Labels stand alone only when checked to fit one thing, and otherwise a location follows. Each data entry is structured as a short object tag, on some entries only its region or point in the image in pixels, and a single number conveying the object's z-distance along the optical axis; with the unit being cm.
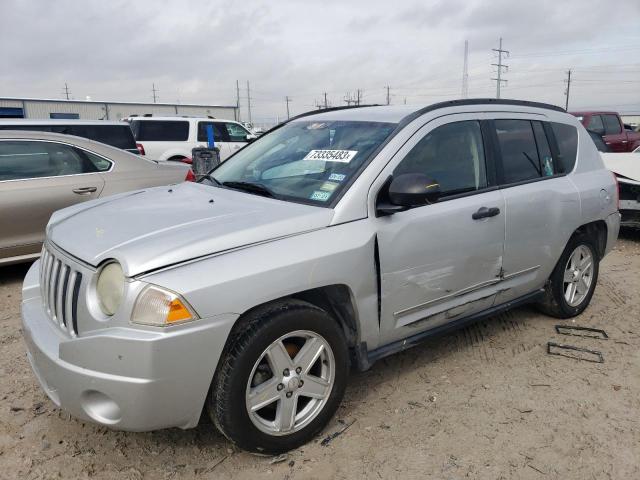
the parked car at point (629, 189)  700
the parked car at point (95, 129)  728
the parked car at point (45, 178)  511
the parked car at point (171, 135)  1326
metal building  3347
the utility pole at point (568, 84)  7389
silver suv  220
